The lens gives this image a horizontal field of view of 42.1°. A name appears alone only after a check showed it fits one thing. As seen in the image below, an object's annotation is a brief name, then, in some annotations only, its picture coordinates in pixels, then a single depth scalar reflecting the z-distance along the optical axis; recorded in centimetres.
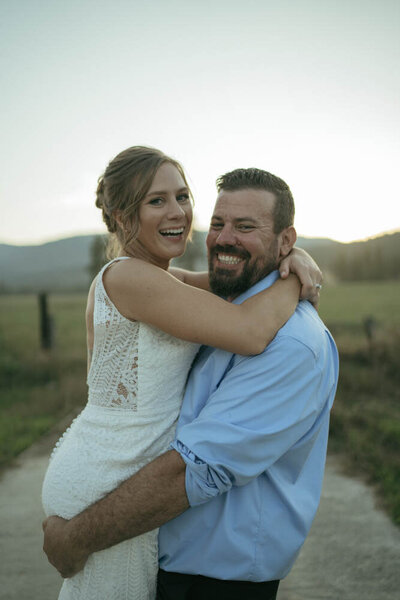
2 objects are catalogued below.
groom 191
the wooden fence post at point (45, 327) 1252
